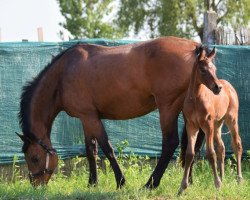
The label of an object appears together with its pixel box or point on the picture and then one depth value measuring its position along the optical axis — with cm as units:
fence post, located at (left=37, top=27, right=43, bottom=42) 2111
